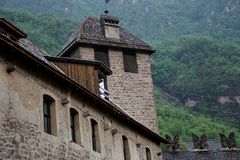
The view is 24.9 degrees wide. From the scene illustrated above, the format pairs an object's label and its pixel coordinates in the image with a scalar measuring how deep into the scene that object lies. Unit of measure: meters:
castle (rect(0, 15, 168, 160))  16.06
